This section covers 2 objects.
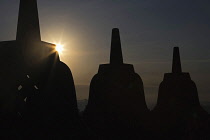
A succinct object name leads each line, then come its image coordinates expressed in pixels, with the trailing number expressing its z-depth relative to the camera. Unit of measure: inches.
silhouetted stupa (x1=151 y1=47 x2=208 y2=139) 539.2
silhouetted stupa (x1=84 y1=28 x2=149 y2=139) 469.1
